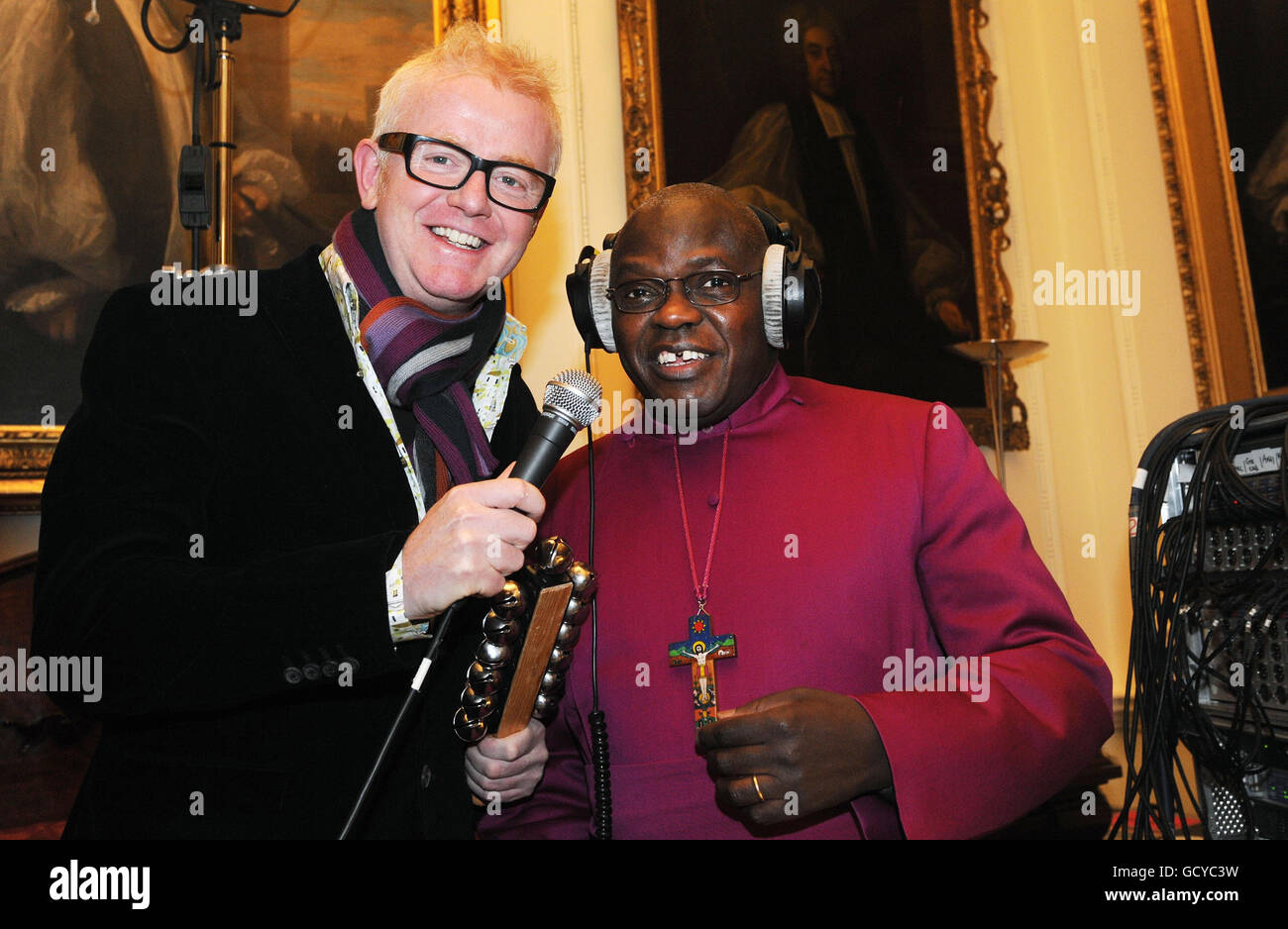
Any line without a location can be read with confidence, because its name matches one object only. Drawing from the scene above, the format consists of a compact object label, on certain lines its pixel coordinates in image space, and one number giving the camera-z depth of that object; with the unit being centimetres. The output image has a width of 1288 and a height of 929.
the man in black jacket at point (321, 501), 140
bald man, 148
